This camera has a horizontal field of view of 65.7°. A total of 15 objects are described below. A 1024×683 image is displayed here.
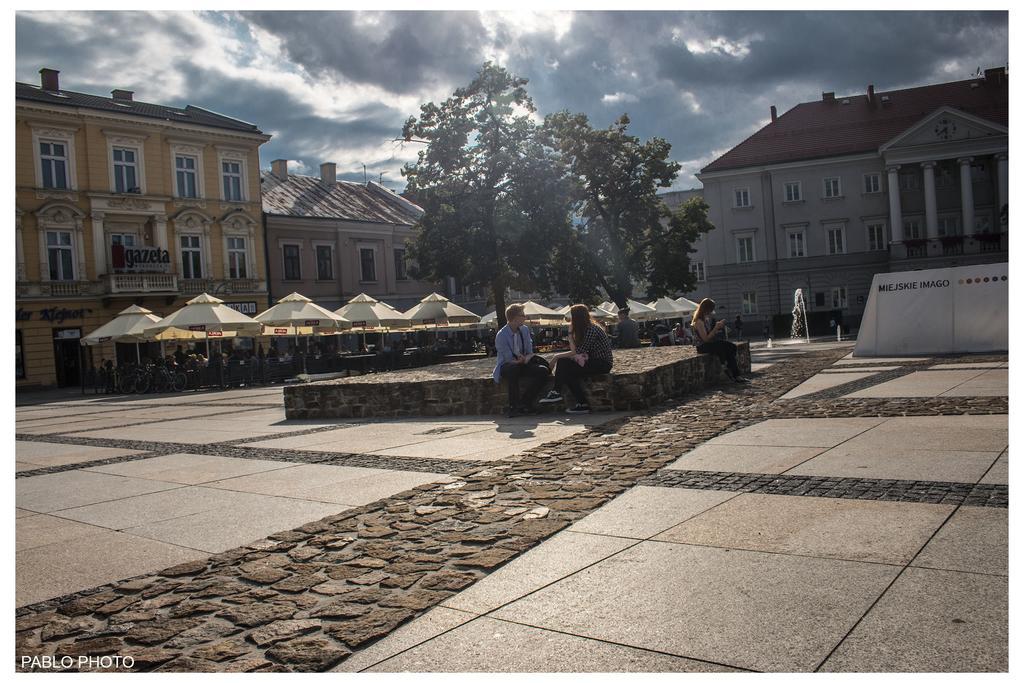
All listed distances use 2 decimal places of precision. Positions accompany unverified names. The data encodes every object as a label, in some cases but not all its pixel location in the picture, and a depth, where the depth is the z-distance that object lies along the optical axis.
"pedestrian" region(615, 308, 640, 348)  18.97
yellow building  34.88
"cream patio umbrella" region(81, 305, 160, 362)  26.94
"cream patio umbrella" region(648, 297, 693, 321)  39.97
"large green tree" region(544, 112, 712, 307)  35.88
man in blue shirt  10.89
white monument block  17.61
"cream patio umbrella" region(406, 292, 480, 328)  30.42
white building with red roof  52.00
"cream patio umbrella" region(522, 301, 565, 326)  35.05
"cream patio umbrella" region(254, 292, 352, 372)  26.31
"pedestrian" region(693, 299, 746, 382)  13.78
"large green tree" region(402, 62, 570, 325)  25.62
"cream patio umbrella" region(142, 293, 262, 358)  25.39
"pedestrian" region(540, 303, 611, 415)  10.72
